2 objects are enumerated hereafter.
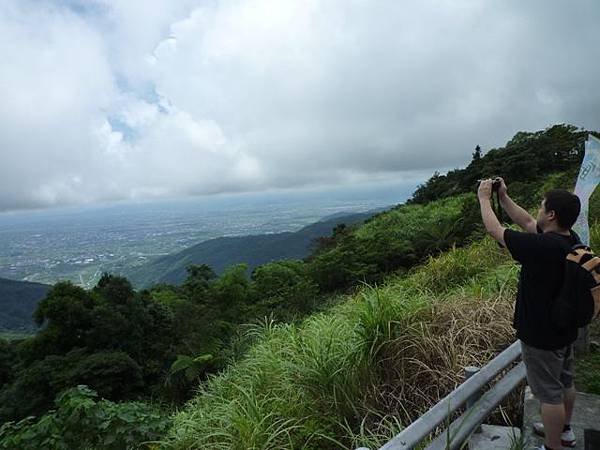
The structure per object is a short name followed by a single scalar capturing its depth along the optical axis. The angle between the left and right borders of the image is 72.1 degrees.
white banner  2.90
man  1.82
